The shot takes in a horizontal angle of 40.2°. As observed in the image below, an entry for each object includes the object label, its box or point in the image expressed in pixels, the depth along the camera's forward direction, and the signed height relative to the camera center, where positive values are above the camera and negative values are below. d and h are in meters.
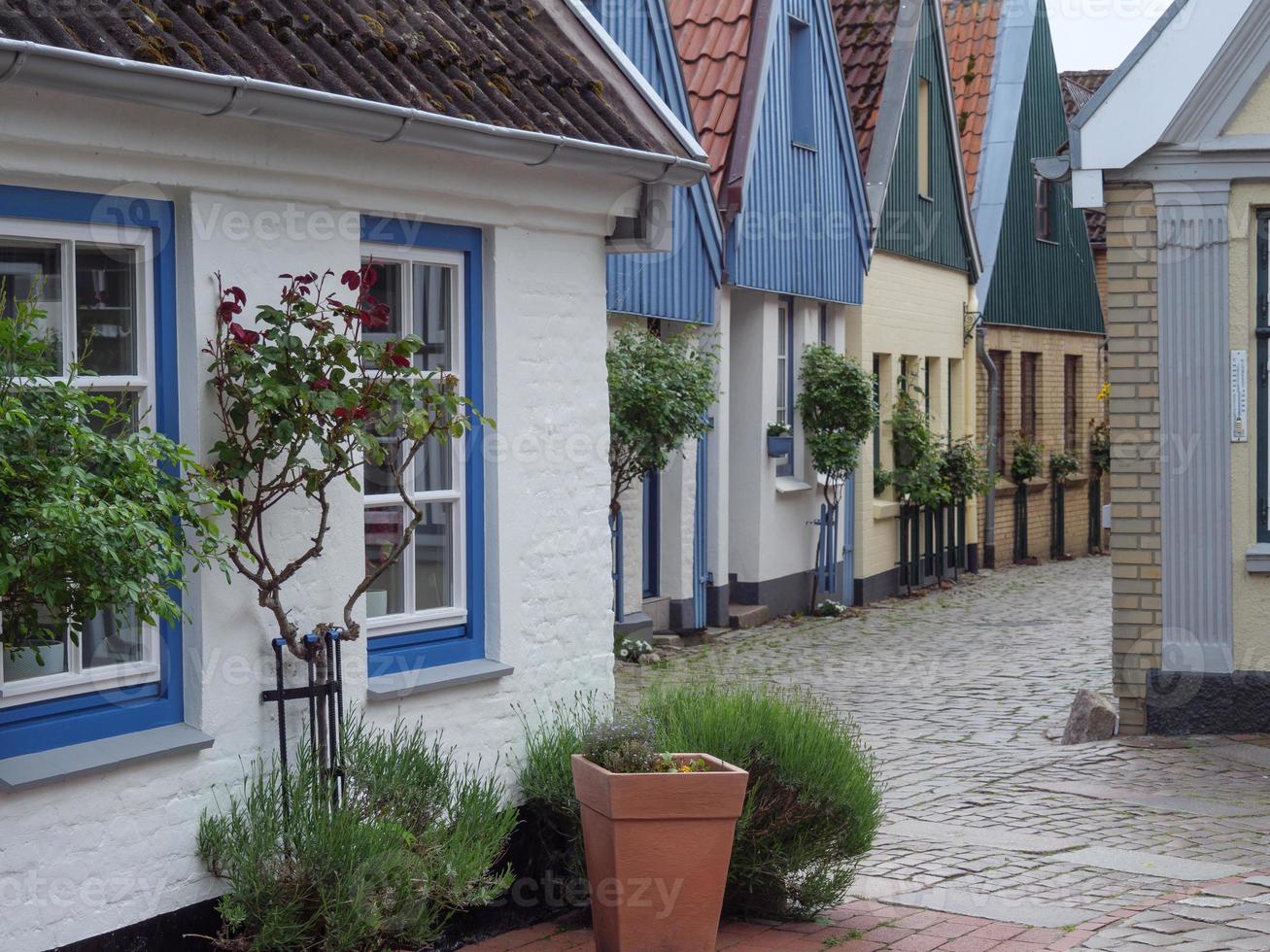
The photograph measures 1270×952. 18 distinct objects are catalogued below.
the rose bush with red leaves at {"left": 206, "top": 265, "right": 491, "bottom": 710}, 5.15 +0.19
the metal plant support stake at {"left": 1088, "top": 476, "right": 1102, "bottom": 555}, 27.11 -0.84
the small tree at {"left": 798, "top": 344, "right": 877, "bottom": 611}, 17.06 +0.57
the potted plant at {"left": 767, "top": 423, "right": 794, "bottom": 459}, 16.62 +0.24
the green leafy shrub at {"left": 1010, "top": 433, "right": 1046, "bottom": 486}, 23.75 +0.00
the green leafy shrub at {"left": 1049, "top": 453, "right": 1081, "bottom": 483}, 25.23 -0.05
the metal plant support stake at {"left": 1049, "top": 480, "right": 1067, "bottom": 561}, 25.41 -0.88
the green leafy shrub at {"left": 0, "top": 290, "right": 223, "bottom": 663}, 4.09 -0.08
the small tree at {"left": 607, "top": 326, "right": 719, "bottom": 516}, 12.79 +0.49
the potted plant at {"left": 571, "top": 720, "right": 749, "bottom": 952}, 5.61 -1.25
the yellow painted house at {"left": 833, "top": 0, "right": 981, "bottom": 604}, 19.11 +2.60
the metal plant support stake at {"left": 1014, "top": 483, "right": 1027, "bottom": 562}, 24.11 -0.85
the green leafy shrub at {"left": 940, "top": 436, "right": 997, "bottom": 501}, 20.38 -0.08
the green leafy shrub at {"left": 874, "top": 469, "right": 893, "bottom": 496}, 19.41 -0.17
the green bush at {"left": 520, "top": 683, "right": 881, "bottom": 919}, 6.21 -1.19
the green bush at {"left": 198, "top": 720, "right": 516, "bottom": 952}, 5.07 -1.18
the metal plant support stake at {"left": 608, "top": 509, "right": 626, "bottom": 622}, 13.66 -0.66
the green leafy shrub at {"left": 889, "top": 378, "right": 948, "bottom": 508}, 19.62 +0.04
